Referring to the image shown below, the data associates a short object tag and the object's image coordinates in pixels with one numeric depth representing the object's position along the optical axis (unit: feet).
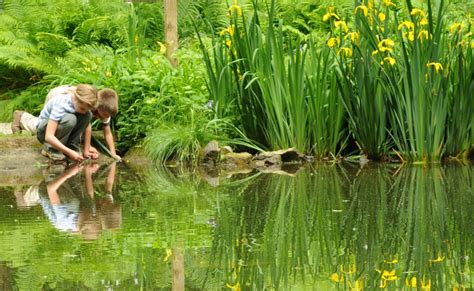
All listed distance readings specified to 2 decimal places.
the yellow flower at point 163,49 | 73.35
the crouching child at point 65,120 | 62.23
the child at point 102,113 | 63.46
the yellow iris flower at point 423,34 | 56.72
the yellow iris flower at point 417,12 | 56.45
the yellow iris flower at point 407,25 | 57.00
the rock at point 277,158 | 61.26
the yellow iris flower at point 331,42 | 58.75
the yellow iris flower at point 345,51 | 58.95
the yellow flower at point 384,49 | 56.85
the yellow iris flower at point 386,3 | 57.52
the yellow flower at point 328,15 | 59.61
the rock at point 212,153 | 63.36
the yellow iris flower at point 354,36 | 57.72
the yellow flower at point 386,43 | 56.75
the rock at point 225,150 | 63.72
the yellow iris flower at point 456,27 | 58.34
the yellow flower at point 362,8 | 57.21
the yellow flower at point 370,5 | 58.73
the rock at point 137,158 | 66.28
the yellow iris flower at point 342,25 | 58.49
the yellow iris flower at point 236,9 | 59.59
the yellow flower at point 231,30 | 61.46
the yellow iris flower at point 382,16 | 58.59
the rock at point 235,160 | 61.93
